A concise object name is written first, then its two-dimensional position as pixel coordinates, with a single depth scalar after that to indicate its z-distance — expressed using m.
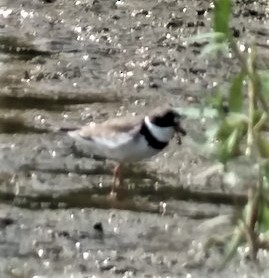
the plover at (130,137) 12.14
